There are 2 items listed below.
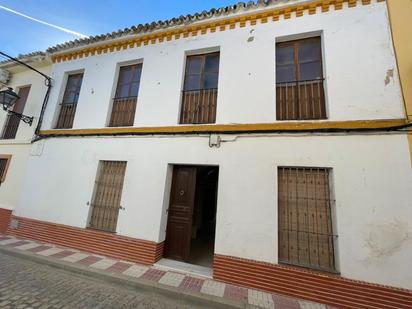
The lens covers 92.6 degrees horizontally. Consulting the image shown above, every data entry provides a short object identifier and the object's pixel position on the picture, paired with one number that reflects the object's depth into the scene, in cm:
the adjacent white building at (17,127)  651
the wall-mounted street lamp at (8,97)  620
